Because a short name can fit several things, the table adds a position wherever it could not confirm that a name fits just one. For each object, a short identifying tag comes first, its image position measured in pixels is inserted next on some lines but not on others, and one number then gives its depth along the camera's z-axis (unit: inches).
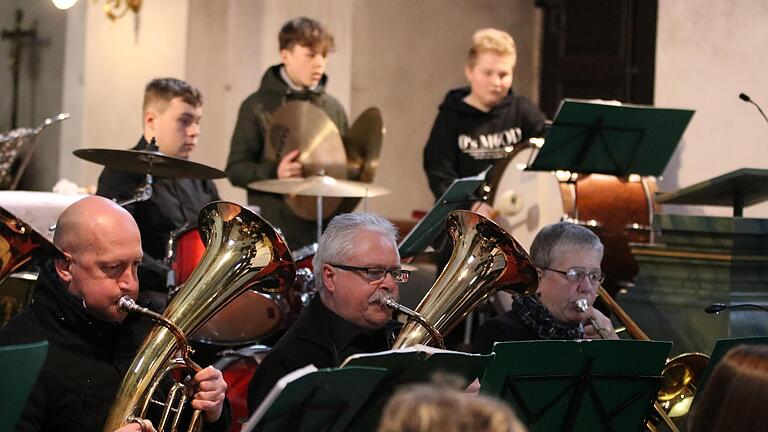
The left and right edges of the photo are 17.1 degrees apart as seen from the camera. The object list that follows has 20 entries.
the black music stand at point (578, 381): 285.0
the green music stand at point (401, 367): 248.4
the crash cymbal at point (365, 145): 538.2
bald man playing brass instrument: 281.2
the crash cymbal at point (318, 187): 486.0
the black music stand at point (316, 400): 227.7
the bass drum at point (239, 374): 384.4
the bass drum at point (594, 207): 550.7
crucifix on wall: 740.1
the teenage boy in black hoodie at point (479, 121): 562.1
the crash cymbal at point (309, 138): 520.2
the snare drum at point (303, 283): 439.0
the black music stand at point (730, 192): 449.5
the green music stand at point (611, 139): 488.2
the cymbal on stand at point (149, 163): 415.6
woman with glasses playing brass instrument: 361.7
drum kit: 394.0
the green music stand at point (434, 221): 404.2
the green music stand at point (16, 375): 218.9
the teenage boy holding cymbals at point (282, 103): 540.6
